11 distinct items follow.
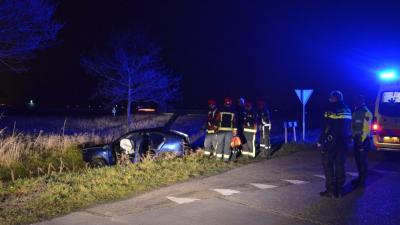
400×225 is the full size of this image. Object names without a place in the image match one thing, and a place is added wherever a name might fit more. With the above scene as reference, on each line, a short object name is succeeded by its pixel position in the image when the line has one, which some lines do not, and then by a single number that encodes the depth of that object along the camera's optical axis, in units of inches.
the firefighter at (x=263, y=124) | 522.3
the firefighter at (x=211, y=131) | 475.2
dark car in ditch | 512.4
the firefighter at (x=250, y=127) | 487.8
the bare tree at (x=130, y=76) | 1150.3
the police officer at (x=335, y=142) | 300.4
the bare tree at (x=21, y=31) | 546.3
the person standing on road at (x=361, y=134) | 346.6
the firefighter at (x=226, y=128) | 470.9
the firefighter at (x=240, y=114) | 499.8
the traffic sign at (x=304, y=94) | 649.0
